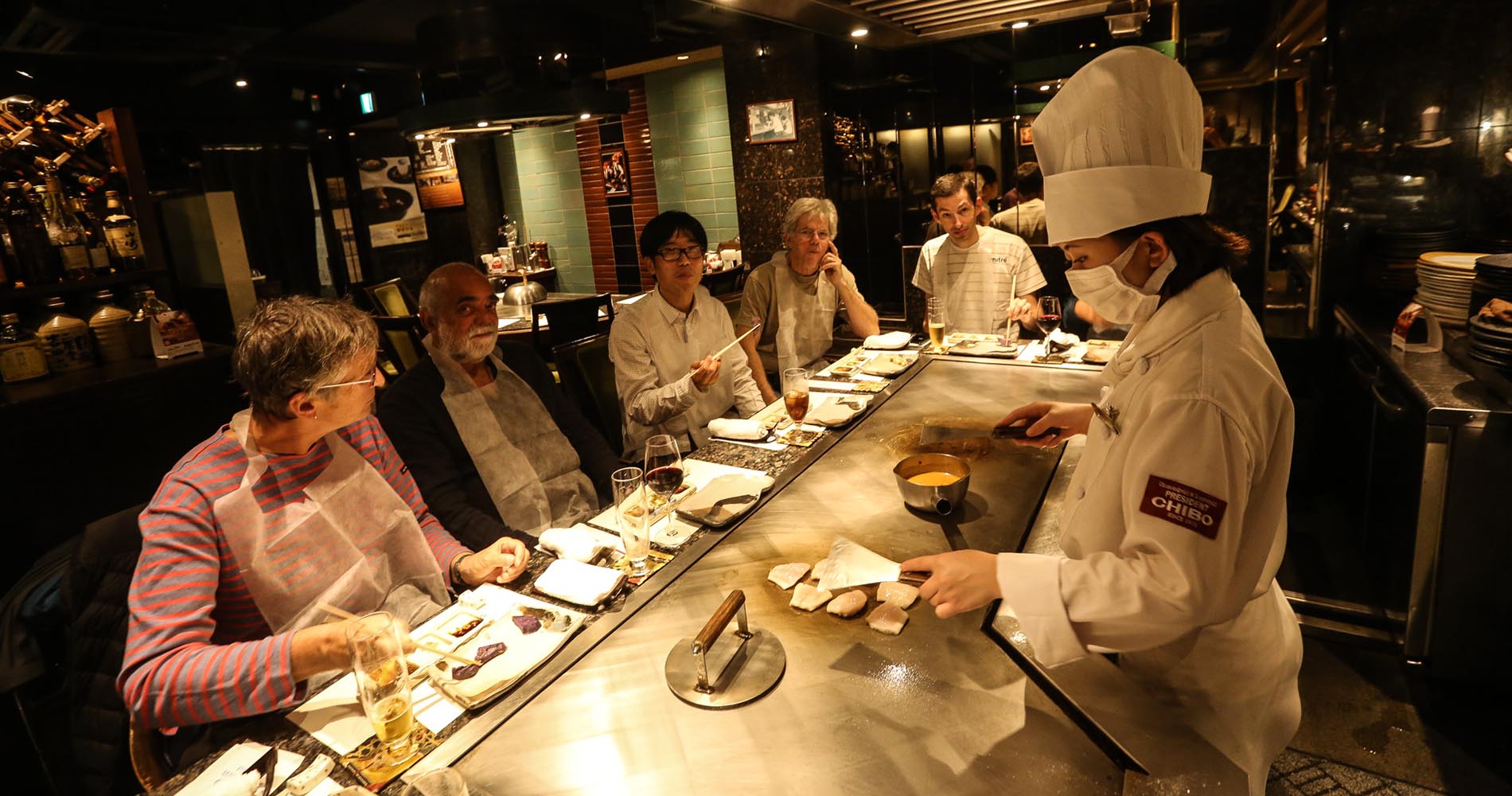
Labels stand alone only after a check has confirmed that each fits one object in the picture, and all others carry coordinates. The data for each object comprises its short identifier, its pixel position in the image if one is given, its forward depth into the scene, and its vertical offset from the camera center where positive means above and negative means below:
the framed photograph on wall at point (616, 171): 9.11 +0.66
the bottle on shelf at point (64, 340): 3.95 -0.34
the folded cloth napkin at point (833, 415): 2.39 -0.64
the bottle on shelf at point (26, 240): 3.74 +0.18
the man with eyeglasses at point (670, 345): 3.05 -0.50
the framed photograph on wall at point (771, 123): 6.16 +0.73
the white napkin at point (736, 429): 2.39 -0.65
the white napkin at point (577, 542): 1.68 -0.69
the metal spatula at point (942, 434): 2.22 -0.67
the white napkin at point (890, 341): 3.40 -0.60
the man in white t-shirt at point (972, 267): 4.11 -0.38
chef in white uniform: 1.15 -0.43
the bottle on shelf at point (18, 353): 3.78 -0.37
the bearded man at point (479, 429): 2.39 -0.62
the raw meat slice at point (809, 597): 1.43 -0.72
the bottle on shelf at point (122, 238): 4.18 +0.17
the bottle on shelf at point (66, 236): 3.90 +0.19
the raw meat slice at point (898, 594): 1.43 -0.72
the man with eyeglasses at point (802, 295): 4.07 -0.45
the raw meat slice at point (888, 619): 1.35 -0.73
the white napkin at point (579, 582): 1.50 -0.70
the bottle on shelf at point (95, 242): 4.10 +0.15
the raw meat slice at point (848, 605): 1.41 -0.72
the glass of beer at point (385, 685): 1.18 -0.67
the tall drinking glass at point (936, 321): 3.09 -0.48
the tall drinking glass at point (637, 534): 1.62 -0.64
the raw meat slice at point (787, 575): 1.51 -0.71
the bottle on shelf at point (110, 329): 4.16 -0.32
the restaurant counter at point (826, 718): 1.04 -0.75
